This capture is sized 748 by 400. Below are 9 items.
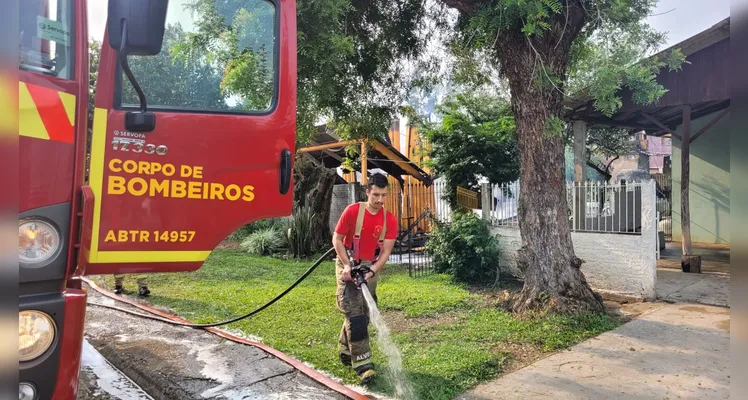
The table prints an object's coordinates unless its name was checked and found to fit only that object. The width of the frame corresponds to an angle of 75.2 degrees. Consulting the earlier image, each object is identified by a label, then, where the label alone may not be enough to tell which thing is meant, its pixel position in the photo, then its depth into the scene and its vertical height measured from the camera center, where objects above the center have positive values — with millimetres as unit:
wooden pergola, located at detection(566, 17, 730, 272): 8484 +2537
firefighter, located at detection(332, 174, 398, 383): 3959 -259
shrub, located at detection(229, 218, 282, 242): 13545 -176
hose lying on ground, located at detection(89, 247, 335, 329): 5259 -1187
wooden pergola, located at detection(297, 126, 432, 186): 13547 +1993
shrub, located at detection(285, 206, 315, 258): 11758 -305
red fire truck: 1769 +317
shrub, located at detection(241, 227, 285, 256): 12312 -542
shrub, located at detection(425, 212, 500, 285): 8016 -417
